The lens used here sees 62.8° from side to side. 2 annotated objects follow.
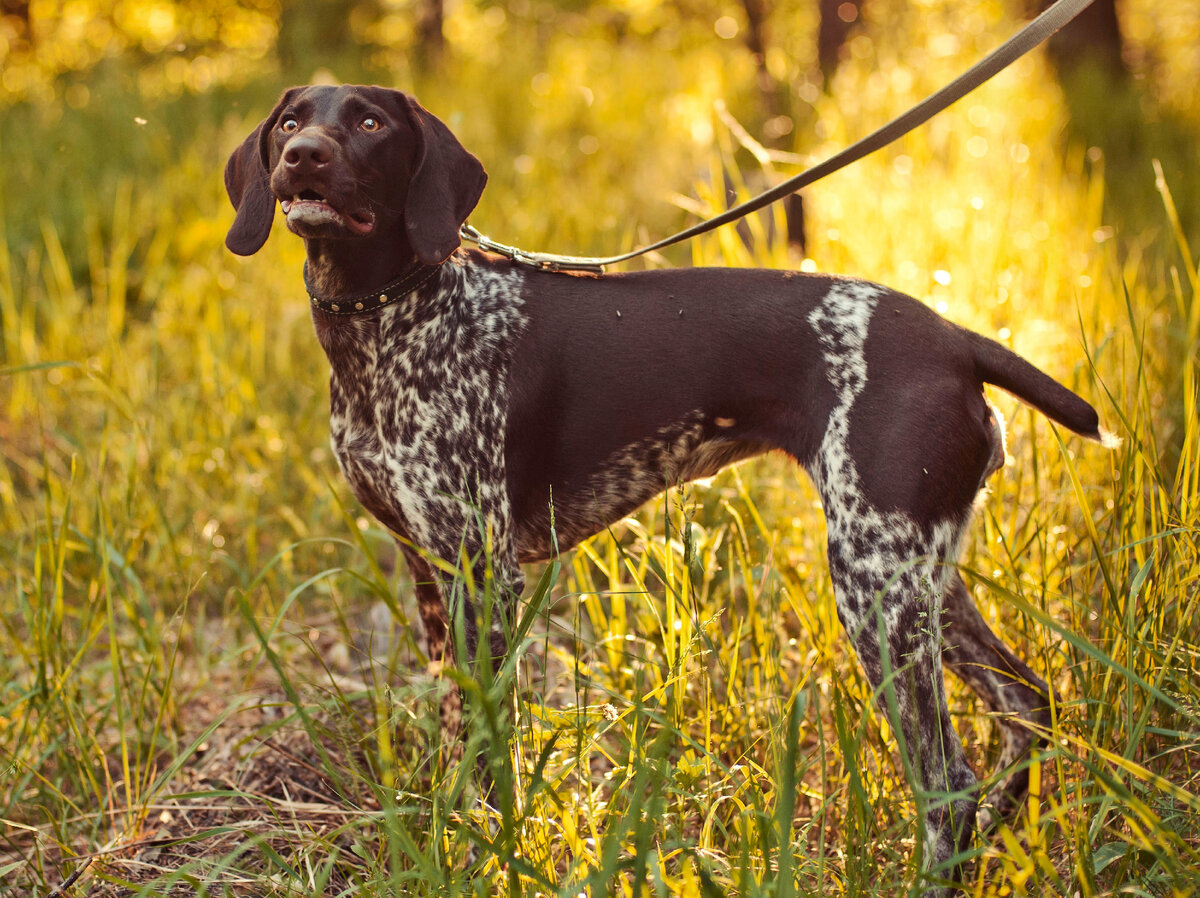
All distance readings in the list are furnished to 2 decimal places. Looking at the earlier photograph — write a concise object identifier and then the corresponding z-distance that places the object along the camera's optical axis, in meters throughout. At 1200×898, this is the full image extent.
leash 2.22
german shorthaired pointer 2.10
